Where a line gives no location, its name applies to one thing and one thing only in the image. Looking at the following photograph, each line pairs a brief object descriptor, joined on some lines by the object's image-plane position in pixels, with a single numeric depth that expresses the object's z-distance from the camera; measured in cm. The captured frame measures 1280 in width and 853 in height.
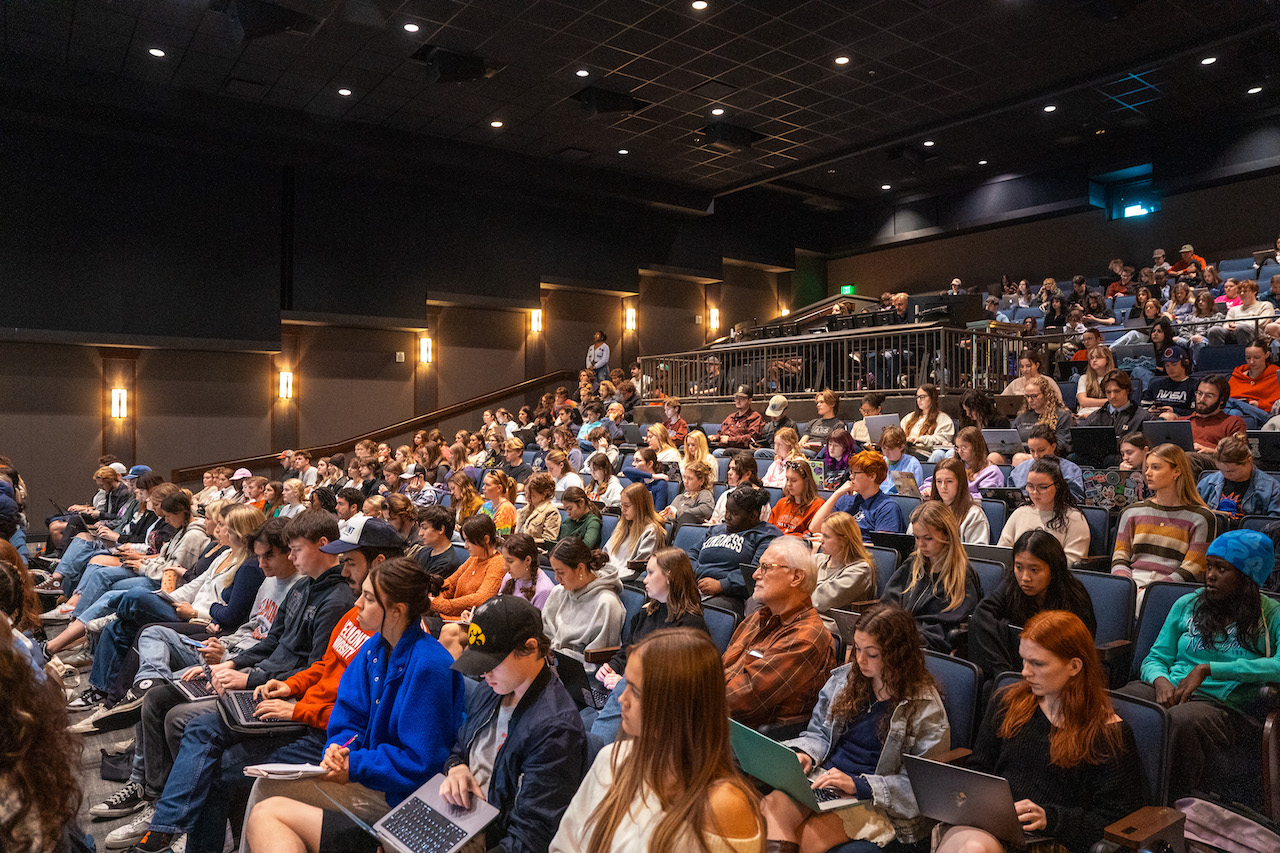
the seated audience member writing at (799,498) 451
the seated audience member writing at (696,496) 534
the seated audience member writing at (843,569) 334
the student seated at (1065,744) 193
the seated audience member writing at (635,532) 437
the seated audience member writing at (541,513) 511
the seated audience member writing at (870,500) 423
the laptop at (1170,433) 460
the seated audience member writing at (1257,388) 553
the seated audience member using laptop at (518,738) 193
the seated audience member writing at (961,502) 393
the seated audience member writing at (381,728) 218
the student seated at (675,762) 136
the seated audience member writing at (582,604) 332
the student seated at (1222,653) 243
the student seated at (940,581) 304
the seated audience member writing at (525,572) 360
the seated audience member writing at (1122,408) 517
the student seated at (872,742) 203
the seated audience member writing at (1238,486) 376
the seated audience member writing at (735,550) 359
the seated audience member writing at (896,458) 523
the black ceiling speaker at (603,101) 977
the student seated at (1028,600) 278
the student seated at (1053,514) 364
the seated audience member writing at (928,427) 602
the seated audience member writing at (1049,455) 425
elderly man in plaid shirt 248
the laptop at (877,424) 625
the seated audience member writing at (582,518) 470
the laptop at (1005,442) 527
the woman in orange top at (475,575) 412
